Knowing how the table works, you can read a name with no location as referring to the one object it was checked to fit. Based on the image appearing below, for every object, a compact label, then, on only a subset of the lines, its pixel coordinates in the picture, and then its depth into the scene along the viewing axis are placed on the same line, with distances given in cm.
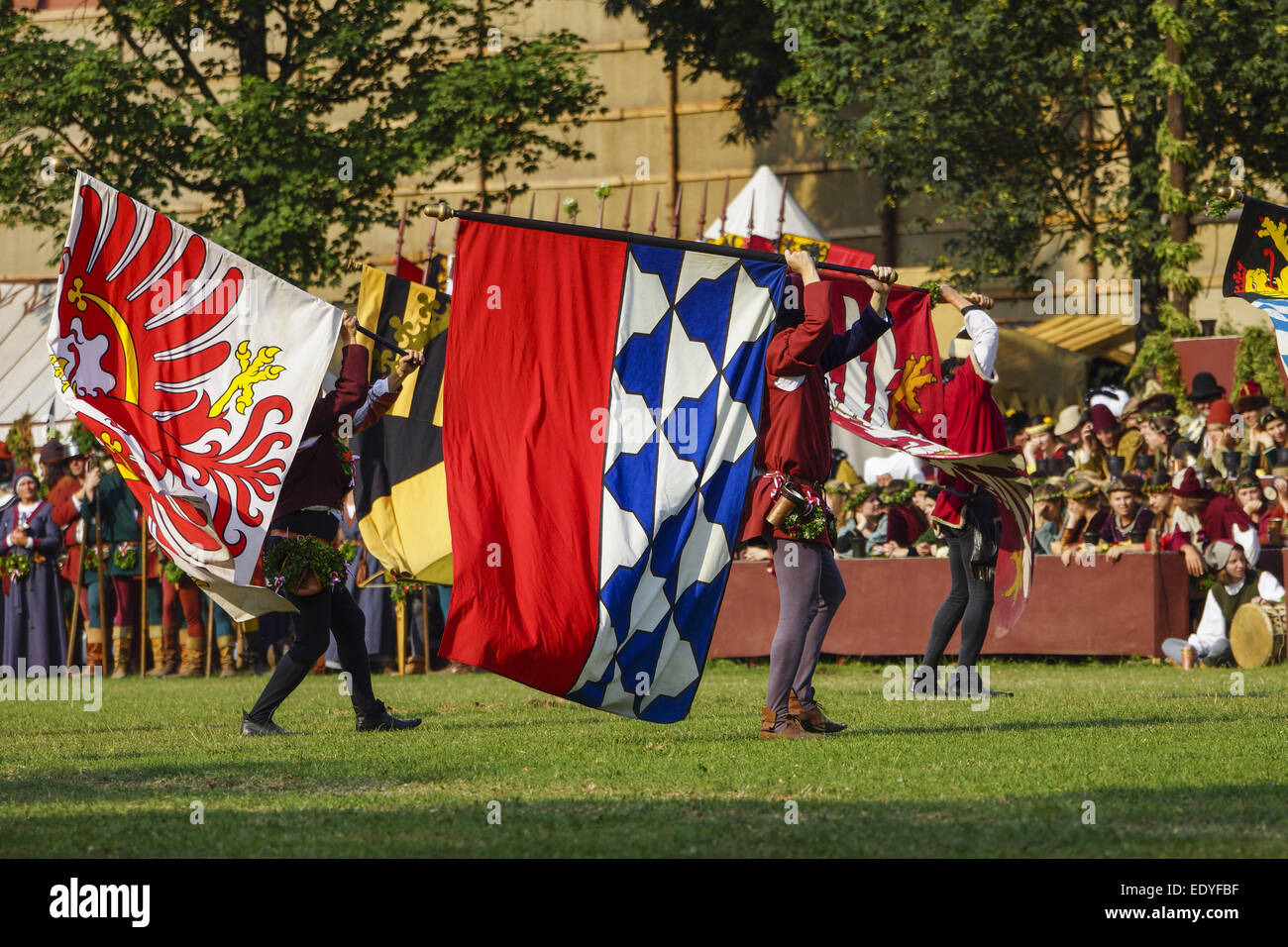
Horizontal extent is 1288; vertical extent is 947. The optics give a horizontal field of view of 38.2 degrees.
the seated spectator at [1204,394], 1970
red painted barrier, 1498
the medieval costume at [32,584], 1864
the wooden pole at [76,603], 1883
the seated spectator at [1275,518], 1542
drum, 1421
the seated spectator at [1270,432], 1666
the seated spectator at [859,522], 1731
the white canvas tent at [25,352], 2909
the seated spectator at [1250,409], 1717
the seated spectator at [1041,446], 1847
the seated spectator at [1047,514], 1594
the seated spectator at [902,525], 1684
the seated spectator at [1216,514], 1487
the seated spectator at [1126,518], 1556
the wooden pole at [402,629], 1777
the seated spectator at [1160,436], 1770
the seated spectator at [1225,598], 1452
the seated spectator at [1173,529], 1490
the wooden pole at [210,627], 1808
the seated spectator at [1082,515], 1566
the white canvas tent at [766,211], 2662
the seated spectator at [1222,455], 1681
